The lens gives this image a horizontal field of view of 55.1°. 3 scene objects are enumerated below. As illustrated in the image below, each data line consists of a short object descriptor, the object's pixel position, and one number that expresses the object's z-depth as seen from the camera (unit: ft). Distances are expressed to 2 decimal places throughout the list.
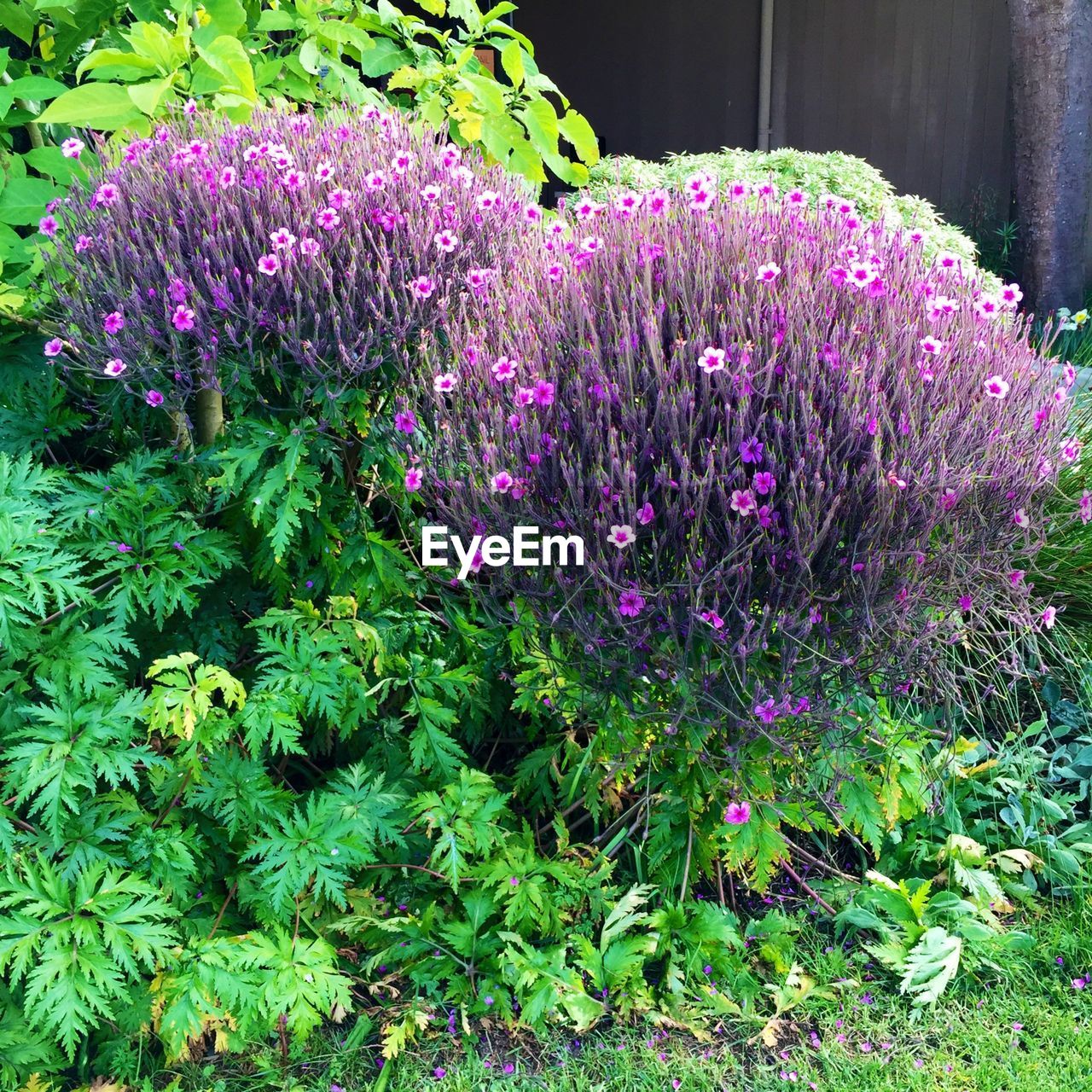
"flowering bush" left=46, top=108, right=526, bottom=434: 8.04
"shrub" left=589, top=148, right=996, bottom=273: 16.35
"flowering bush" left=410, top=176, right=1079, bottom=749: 7.10
